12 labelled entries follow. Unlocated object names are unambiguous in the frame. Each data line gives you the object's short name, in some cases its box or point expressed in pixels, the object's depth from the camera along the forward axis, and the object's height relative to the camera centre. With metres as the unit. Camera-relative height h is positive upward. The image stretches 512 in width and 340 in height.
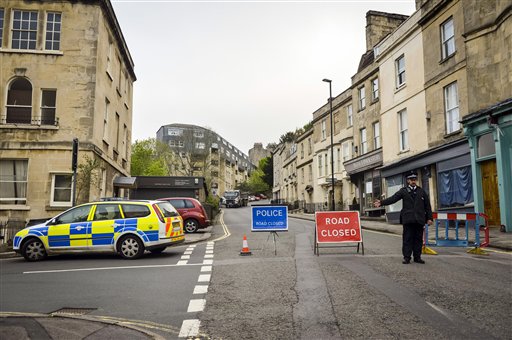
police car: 11.50 -0.56
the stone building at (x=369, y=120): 28.78 +6.44
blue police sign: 12.20 -0.25
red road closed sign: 11.07 -0.44
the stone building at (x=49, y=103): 18.98 +5.05
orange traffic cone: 11.29 -1.07
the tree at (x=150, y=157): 54.97 +7.37
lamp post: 33.78 +9.94
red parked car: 20.50 -0.20
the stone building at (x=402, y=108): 22.42 +5.84
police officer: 9.19 -0.12
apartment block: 59.50 +10.11
